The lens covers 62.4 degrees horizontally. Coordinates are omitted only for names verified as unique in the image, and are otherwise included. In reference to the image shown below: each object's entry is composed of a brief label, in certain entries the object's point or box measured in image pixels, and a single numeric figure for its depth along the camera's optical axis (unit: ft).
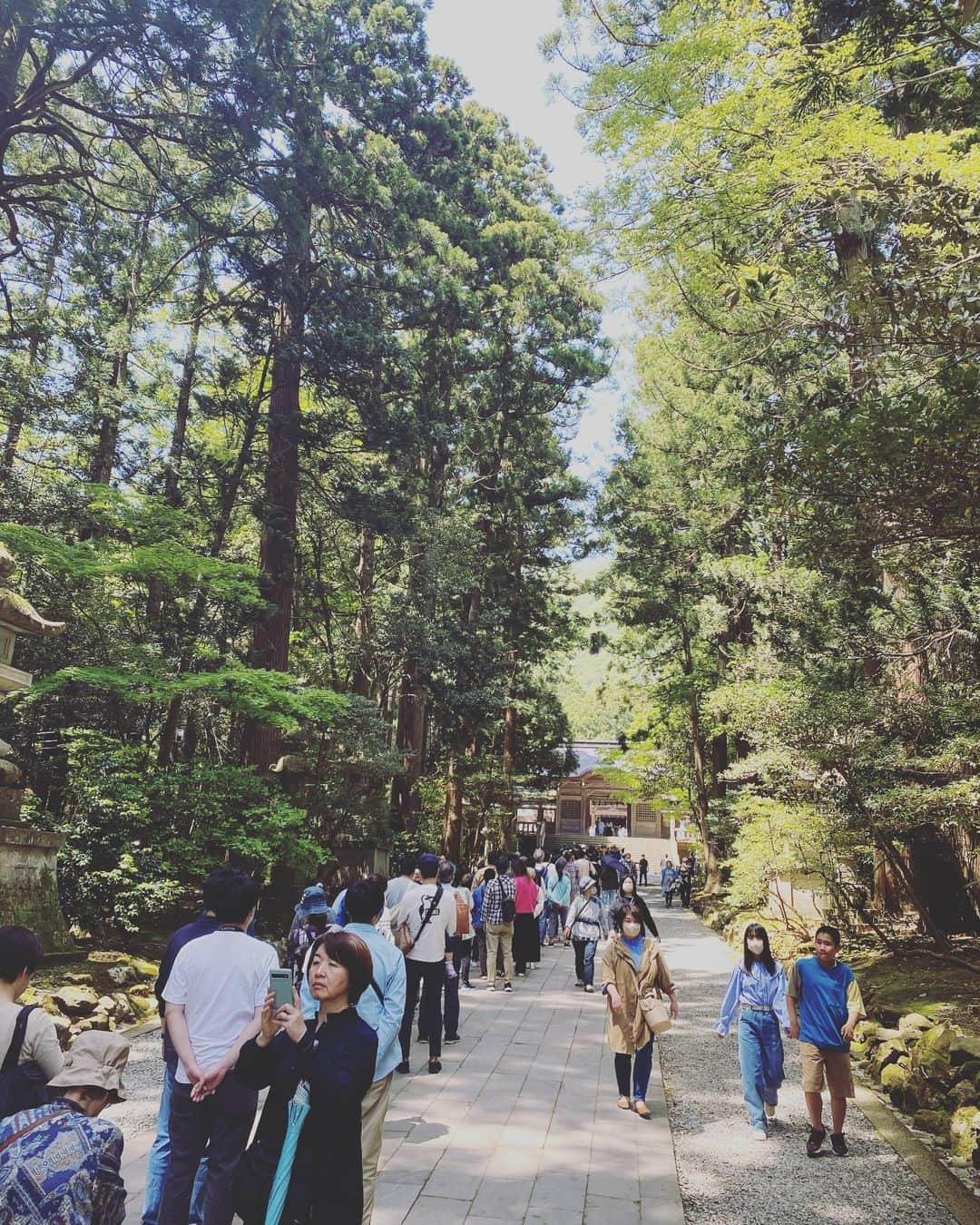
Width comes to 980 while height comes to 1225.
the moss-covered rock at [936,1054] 19.13
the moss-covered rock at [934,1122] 18.06
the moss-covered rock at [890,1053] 21.86
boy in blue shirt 16.22
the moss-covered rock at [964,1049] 18.60
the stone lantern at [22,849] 25.73
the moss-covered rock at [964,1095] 17.63
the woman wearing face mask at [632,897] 20.72
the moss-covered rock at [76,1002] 21.94
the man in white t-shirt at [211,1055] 10.16
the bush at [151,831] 30.14
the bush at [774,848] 32.09
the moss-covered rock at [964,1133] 16.44
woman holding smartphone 8.00
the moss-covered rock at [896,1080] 20.26
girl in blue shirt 17.24
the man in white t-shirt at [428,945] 20.44
